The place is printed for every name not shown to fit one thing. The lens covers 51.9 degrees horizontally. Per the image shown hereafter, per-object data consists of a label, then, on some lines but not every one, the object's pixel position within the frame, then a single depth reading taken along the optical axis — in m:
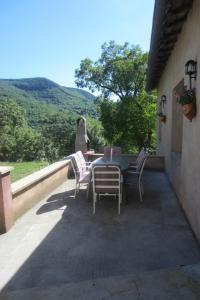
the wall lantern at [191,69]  2.66
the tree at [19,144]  25.86
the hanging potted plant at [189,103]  2.65
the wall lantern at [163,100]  5.82
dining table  4.06
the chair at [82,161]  4.42
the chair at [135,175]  3.91
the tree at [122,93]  12.30
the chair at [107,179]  3.35
